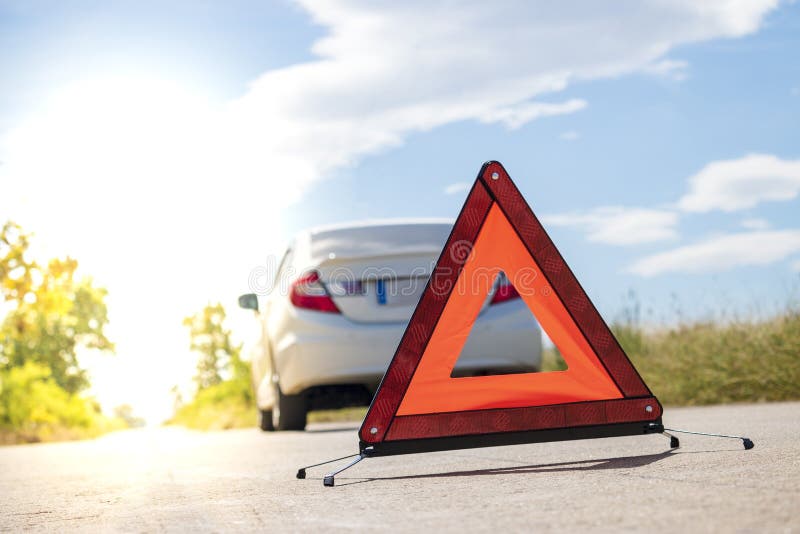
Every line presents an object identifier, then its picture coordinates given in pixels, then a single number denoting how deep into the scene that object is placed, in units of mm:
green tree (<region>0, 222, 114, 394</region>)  11938
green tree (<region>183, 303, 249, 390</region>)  37250
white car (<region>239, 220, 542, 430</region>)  8258
